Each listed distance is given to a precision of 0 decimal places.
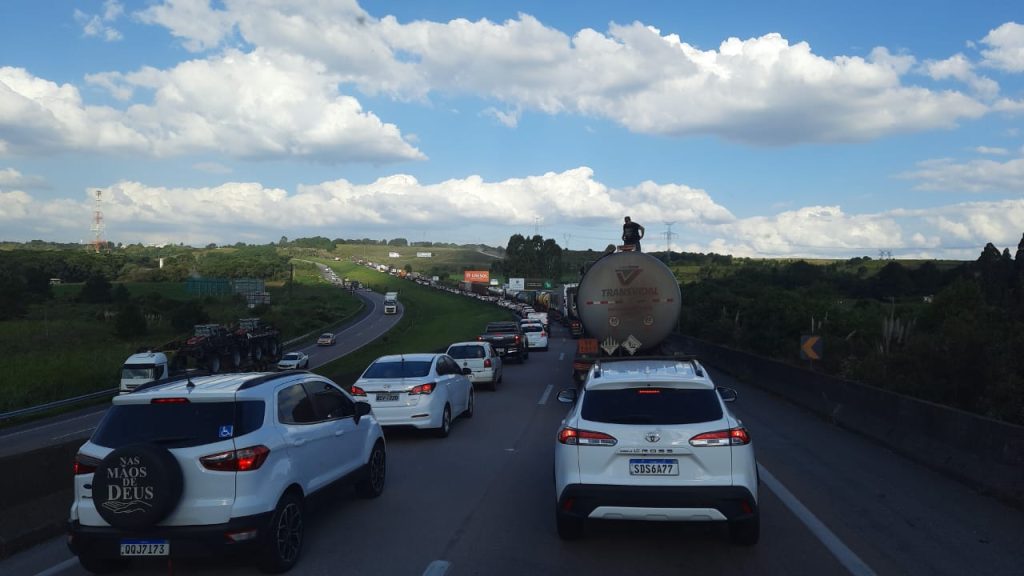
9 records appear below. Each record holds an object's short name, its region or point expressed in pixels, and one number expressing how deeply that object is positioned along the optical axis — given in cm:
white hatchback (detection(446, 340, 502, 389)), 2328
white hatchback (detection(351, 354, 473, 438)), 1430
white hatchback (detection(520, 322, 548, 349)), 4553
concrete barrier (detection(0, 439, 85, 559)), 783
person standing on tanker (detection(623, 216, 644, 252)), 2222
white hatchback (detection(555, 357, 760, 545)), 703
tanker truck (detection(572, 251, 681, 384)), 1780
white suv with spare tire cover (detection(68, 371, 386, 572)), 635
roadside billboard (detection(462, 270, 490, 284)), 13938
